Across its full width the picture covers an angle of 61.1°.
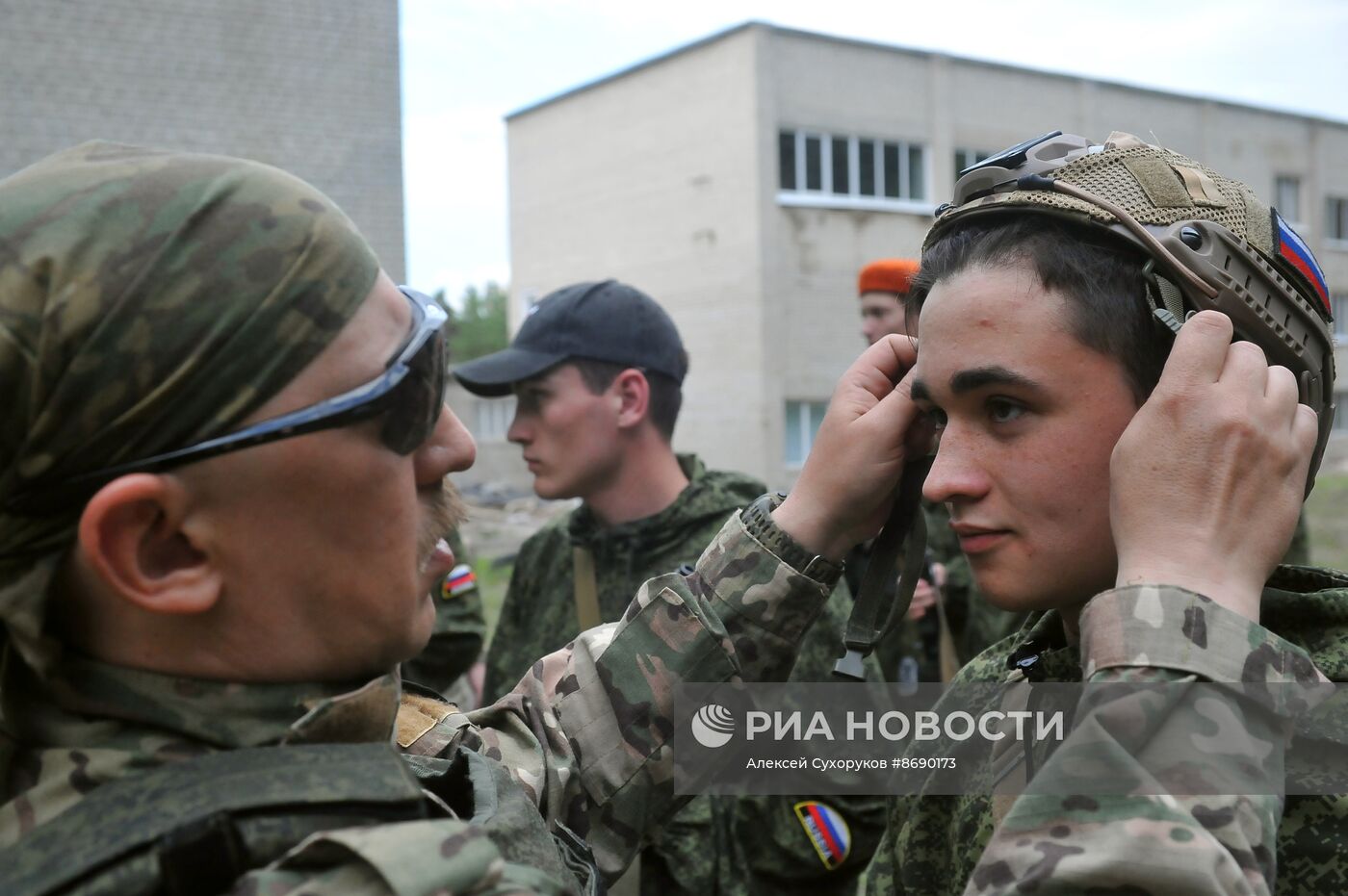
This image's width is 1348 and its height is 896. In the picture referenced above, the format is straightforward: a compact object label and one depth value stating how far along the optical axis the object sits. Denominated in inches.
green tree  2267.1
